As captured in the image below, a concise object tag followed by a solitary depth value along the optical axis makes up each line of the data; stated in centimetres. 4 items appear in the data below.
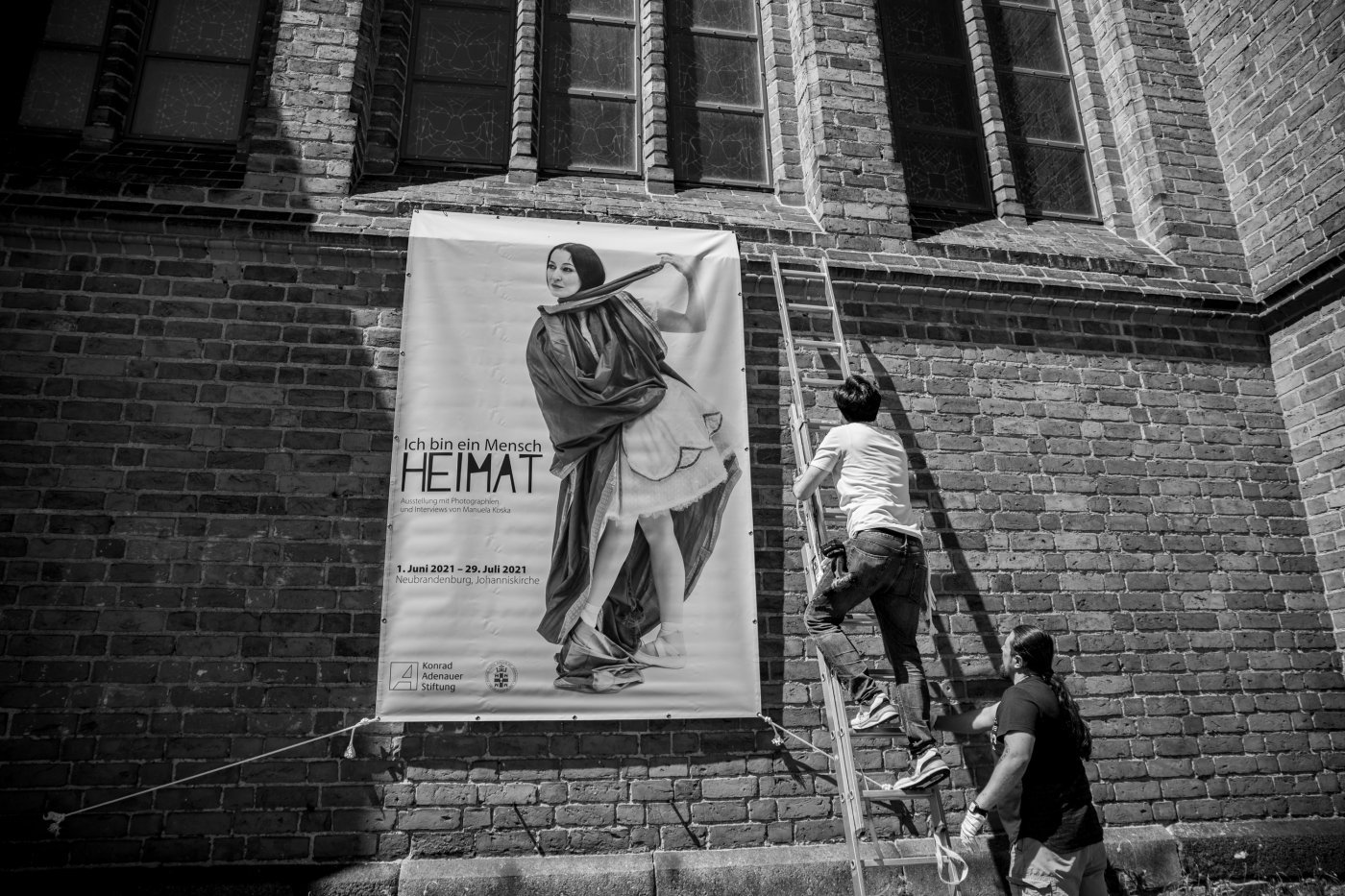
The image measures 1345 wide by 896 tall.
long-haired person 365
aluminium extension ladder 418
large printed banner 481
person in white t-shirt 426
